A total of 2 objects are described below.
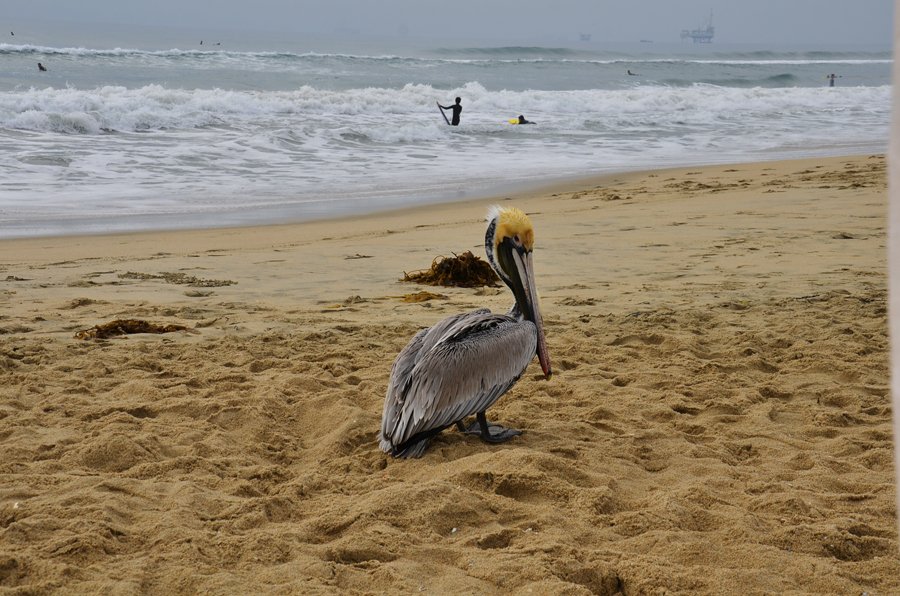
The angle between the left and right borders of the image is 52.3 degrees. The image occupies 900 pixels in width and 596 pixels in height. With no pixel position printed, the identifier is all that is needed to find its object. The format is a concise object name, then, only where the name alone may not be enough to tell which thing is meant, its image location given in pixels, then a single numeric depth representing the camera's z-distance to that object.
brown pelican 4.16
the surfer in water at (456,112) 23.27
